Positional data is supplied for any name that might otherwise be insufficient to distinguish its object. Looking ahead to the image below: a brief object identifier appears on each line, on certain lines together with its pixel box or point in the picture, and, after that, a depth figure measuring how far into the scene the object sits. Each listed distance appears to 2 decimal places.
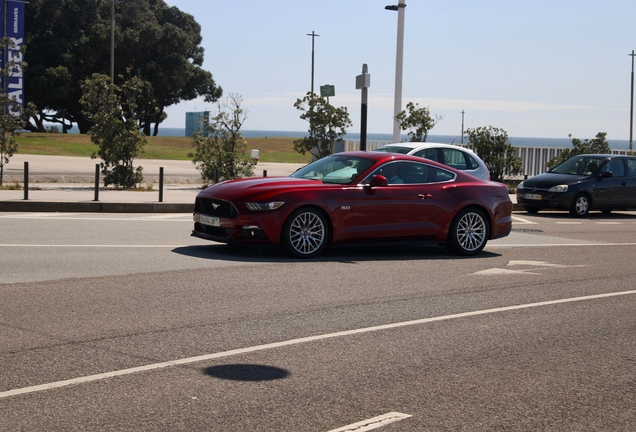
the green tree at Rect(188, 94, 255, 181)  24.33
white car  18.31
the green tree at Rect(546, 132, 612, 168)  32.34
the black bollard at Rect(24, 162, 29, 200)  18.80
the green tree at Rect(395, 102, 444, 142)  27.81
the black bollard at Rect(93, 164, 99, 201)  19.28
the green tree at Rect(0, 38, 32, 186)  22.86
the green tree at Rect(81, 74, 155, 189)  23.55
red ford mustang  11.53
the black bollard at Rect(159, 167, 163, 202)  19.80
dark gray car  21.80
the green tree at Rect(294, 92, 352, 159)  27.91
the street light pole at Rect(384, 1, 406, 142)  26.36
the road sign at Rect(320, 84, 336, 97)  24.95
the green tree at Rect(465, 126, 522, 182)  29.81
